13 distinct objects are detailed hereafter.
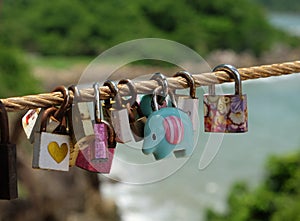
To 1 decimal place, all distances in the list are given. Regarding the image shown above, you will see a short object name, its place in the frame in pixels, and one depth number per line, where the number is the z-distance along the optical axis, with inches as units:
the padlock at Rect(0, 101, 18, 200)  31.5
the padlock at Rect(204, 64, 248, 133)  36.8
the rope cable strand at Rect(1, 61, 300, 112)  32.8
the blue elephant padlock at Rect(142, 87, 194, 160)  34.4
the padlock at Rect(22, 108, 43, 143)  33.7
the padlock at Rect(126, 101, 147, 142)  34.6
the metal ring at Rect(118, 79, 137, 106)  34.3
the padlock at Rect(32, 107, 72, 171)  33.2
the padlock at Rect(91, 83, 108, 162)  33.4
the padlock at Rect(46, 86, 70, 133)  33.1
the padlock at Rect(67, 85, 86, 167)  33.6
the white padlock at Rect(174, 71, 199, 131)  35.6
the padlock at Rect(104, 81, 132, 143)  33.8
